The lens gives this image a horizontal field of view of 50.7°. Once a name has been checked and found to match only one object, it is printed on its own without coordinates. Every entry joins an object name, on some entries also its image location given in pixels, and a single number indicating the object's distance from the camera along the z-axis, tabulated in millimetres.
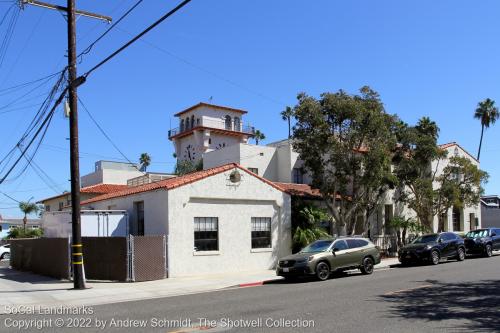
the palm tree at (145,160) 81000
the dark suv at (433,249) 24438
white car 38491
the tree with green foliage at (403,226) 31281
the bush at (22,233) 50781
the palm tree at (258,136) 73750
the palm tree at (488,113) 57062
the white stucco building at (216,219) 21406
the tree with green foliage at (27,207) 68625
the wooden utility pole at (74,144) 17375
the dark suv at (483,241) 28422
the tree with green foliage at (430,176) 30188
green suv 18516
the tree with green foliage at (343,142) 25156
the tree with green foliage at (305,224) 24844
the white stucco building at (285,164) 37375
